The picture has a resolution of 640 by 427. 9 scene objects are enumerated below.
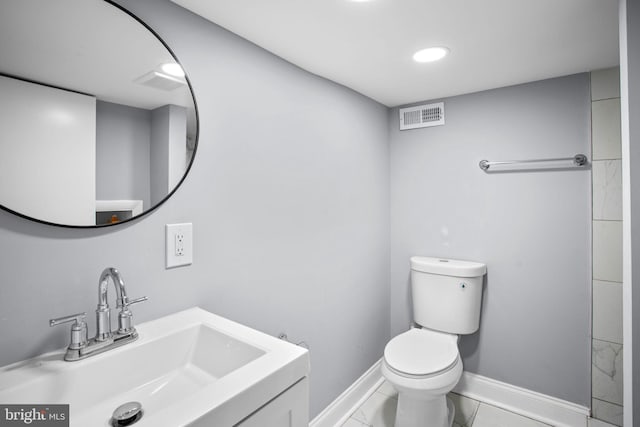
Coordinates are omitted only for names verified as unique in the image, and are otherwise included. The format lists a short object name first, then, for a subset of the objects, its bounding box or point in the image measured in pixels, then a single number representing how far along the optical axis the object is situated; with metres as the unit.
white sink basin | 0.73
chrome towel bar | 1.85
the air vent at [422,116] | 2.32
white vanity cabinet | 0.79
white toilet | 1.63
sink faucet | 0.87
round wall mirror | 0.85
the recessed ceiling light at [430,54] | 1.56
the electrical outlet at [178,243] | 1.16
